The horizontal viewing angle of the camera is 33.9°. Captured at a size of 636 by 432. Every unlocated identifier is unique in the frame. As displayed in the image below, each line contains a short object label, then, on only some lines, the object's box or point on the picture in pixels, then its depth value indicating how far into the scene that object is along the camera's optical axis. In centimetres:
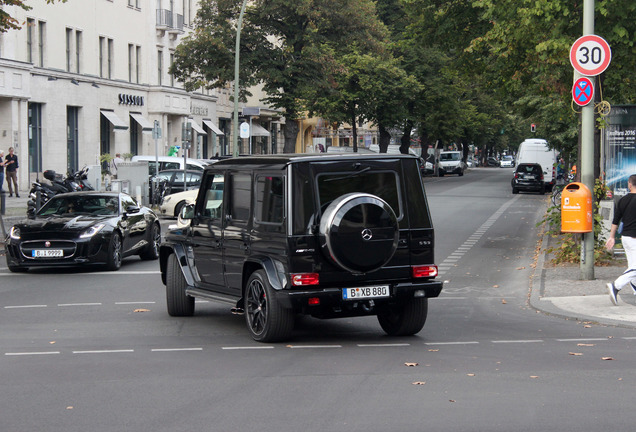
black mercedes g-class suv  965
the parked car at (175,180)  3734
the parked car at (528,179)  5094
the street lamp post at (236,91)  4203
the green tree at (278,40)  5131
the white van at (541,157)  5294
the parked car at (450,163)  8256
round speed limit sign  1447
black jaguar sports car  1680
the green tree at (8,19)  2294
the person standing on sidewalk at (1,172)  3000
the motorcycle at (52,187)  2745
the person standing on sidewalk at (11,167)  3753
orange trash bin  1427
